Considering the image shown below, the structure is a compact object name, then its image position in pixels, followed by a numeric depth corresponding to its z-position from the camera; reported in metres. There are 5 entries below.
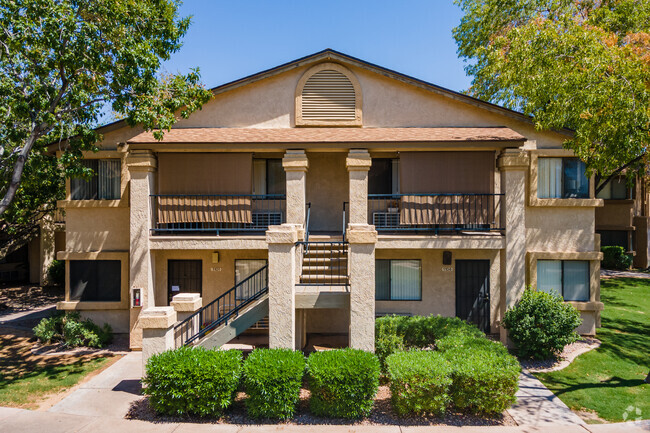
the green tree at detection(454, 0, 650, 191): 9.44
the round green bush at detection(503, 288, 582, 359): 9.66
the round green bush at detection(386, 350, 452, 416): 6.94
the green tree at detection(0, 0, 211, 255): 9.26
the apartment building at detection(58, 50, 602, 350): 10.76
